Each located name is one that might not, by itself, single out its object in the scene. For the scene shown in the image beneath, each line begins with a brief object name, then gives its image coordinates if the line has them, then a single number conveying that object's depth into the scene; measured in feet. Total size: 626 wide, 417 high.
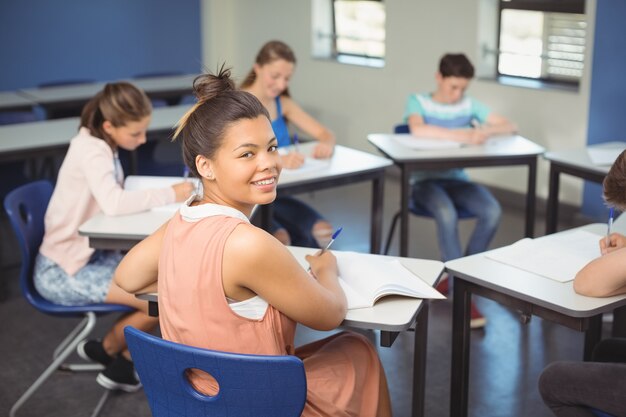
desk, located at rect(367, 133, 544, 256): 12.99
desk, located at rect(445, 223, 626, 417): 7.34
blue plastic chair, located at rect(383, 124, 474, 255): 13.74
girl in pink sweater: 10.03
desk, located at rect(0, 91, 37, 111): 18.84
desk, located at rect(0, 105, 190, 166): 14.70
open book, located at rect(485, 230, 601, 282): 8.10
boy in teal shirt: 13.57
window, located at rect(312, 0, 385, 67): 22.62
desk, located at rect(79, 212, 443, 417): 7.00
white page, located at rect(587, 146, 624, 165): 12.46
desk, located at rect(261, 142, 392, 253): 11.99
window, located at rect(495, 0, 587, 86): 17.67
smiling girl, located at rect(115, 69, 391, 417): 6.27
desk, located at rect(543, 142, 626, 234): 12.24
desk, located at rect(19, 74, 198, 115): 19.45
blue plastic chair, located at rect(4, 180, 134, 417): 9.78
